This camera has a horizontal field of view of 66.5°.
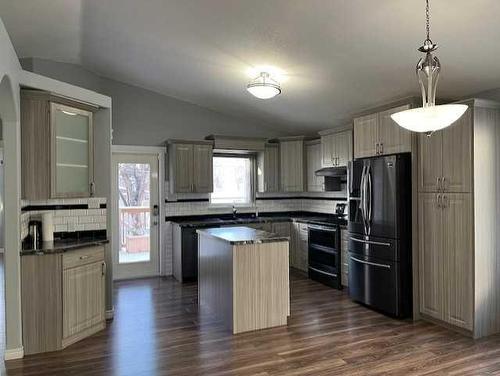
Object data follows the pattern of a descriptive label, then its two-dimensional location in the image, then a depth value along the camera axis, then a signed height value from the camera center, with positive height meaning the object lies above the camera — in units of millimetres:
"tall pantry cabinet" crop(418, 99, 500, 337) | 3541 -336
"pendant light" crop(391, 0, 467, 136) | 1827 +353
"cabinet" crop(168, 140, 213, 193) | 5945 +339
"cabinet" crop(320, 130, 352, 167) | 5371 +562
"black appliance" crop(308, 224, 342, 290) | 5273 -999
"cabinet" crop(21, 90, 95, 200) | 3475 +398
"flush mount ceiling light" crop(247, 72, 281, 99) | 3908 +1007
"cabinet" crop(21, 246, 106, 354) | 3285 -989
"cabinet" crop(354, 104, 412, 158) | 4105 +569
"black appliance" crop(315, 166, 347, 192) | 5875 +114
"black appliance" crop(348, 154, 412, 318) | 4047 -539
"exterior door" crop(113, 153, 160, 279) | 5918 -421
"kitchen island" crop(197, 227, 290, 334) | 3711 -942
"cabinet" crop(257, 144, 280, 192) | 6621 +309
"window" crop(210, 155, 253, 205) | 6660 +125
